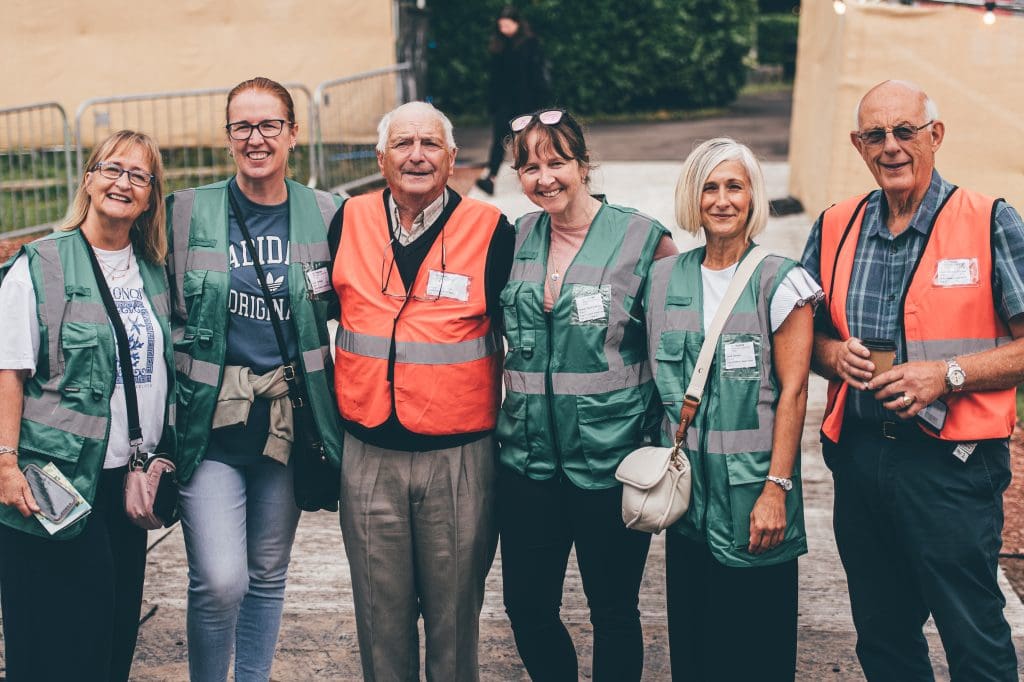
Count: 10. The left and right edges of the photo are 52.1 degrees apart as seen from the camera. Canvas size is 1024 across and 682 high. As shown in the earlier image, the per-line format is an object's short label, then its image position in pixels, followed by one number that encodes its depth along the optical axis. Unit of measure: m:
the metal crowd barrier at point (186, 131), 11.39
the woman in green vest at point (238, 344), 3.22
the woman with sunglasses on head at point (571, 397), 3.12
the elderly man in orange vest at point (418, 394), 3.17
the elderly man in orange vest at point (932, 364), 2.86
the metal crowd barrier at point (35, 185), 9.59
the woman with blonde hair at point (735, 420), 2.96
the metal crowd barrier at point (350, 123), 10.29
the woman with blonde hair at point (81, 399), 2.94
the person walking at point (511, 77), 10.41
